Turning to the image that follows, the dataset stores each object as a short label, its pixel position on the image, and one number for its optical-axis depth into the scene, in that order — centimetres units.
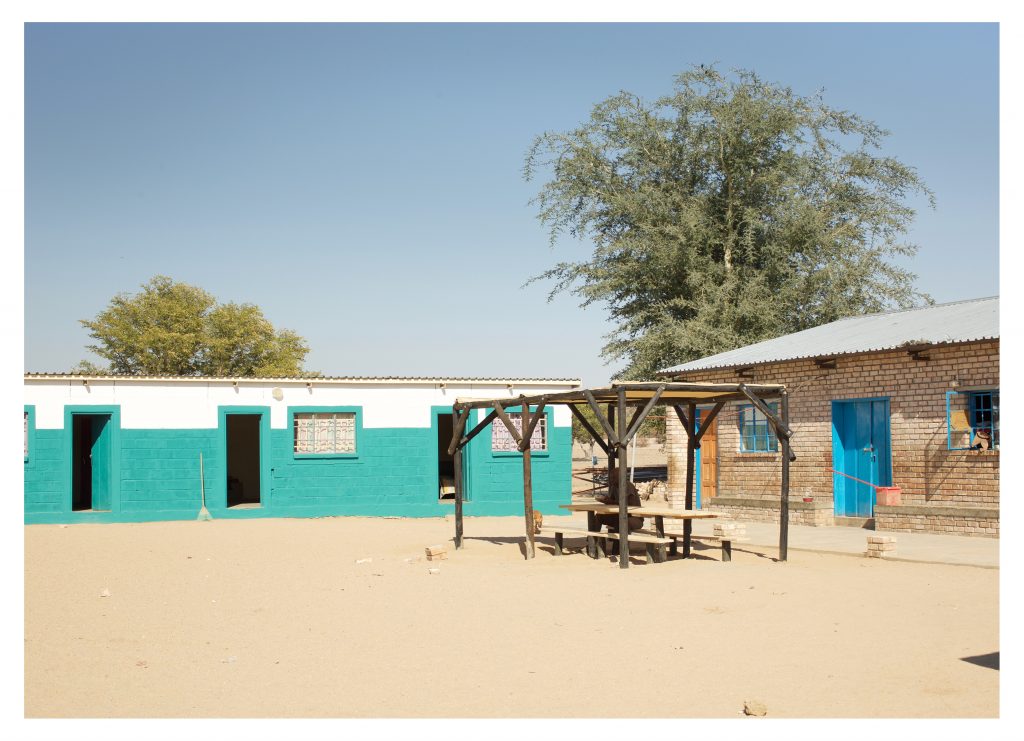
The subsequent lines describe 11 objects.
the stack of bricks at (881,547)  1191
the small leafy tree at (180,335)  3984
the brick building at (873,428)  1489
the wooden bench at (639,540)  1164
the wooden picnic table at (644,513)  1159
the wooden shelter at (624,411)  1134
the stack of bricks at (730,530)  1279
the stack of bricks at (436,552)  1265
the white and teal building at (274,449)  1933
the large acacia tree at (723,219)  2859
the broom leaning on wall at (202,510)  1980
